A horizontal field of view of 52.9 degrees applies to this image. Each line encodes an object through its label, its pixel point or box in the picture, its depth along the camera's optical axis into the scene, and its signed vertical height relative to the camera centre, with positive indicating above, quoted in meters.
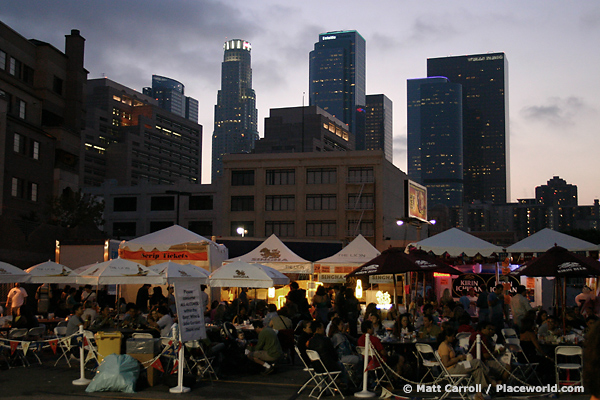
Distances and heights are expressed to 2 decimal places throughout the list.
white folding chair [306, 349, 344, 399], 10.83 -2.14
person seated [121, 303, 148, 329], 15.45 -1.74
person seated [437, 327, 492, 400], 10.27 -1.85
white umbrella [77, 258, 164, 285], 15.99 -0.58
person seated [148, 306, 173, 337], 13.23 -1.58
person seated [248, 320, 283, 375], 13.17 -2.13
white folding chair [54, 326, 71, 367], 14.14 -2.08
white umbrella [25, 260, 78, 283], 18.81 -0.70
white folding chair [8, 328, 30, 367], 14.11 -2.03
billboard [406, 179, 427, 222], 54.00 +5.29
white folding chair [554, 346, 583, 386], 11.07 -1.98
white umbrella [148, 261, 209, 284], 16.59 -0.56
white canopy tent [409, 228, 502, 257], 19.14 +0.34
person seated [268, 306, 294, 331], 15.19 -1.73
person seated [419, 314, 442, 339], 13.12 -1.61
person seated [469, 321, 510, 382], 10.84 -1.76
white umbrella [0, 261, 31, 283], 17.81 -0.71
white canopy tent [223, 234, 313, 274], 24.69 -0.19
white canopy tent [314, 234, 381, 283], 25.06 -0.10
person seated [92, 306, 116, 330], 15.31 -1.80
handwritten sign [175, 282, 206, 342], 11.37 -1.12
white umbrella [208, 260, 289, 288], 16.80 -0.65
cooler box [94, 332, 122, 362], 12.35 -1.88
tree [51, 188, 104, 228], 42.53 +2.93
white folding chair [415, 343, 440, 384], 11.34 -2.02
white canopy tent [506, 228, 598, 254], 19.42 +0.47
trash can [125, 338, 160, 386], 12.05 -1.96
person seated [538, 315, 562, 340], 12.62 -1.51
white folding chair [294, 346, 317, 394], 11.12 -2.15
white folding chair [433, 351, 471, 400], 10.23 -2.09
